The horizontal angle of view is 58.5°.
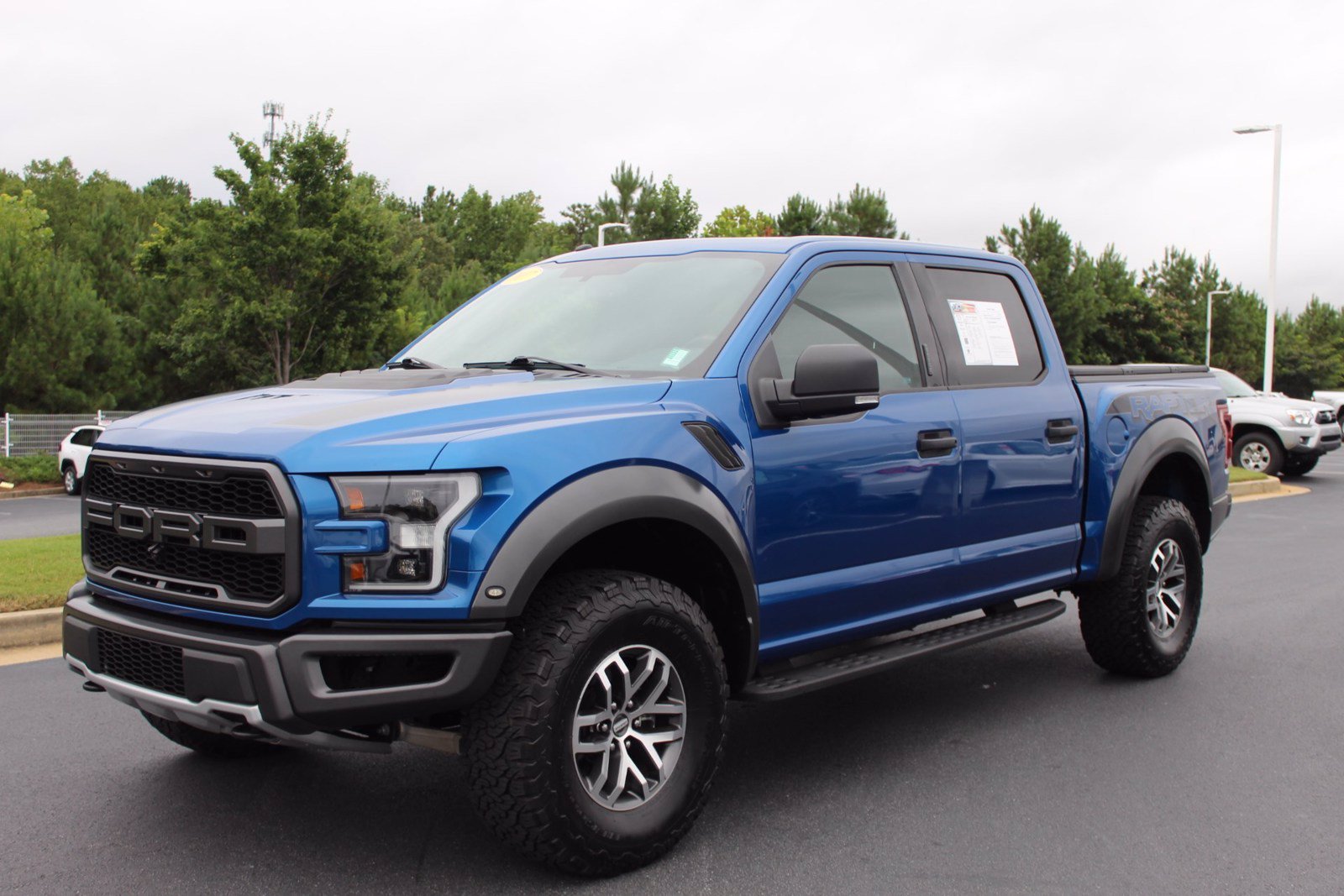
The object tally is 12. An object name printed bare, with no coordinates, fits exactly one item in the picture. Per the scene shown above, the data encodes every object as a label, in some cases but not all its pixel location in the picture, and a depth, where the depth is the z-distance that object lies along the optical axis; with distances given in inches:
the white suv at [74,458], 759.1
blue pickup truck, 121.6
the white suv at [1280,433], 732.0
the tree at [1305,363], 2903.5
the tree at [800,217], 2103.8
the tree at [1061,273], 2252.7
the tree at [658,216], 2048.5
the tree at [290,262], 952.9
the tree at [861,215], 2138.3
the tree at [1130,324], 2527.1
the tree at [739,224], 2593.5
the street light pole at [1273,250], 1033.5
